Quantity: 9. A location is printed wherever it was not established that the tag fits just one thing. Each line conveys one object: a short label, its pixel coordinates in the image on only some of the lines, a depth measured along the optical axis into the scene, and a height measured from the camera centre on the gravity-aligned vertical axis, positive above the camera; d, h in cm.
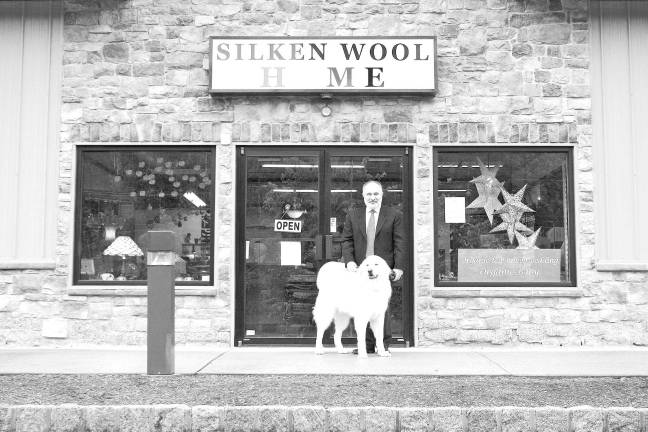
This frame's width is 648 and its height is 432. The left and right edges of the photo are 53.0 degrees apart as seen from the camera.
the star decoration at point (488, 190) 819 +76
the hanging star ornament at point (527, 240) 813 +13
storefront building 799 +113
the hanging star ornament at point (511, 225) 816 +32
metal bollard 594 -52
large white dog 685 -51
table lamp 819 +0
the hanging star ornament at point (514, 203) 820 +59
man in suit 731 +16
